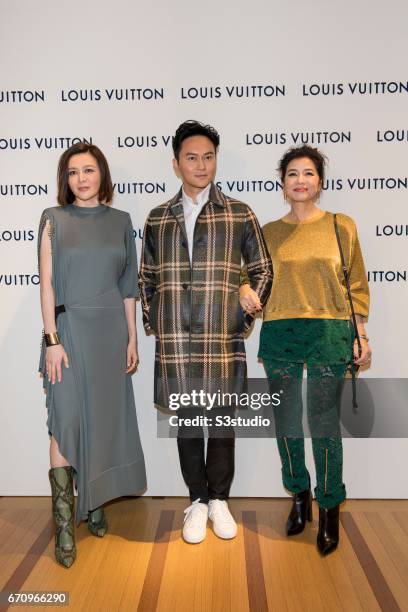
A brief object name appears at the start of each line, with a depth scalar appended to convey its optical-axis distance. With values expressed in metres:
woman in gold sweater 2.46
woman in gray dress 2.43
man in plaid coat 2.50
